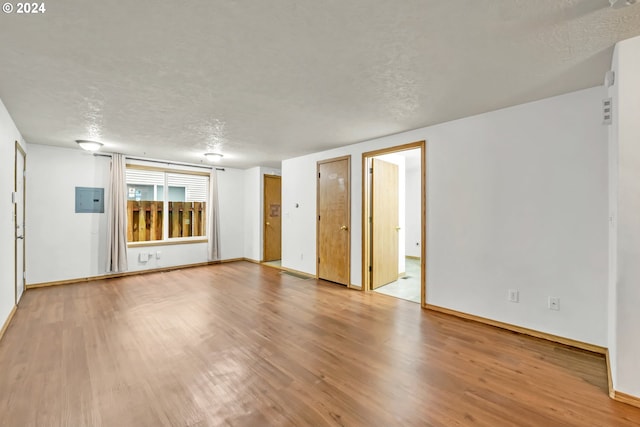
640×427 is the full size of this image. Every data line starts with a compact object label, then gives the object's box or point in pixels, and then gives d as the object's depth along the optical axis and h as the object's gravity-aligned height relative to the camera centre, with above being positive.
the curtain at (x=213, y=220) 6.56 -0.15
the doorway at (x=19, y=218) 3.66 -0.06
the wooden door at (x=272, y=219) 7.02 -0.13
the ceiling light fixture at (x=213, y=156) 5.30 +1.13
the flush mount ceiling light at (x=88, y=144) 4.26 +1.09
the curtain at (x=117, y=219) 5.15 -0.10
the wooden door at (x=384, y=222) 4.52 -0.14
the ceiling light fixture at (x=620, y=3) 1.43 +1.12
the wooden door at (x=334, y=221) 4.72 -0.12
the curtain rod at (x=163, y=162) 5.20 +1.13
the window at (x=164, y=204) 5.75 +0.22
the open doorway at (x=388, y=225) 4.13 -0.19
